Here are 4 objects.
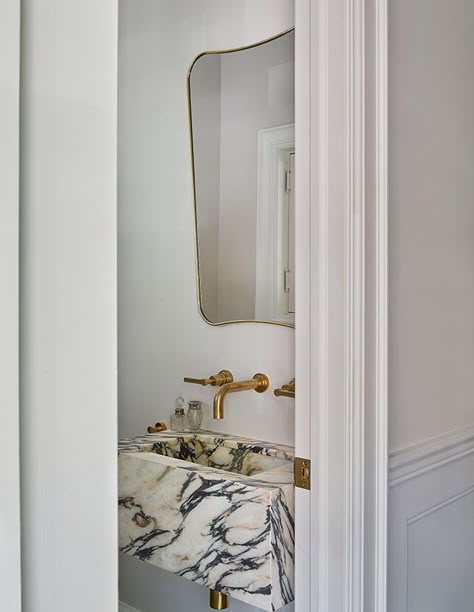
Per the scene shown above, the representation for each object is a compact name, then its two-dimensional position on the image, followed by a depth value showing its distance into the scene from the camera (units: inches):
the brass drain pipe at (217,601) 59.9
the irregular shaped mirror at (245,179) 67.4
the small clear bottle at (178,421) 74.2
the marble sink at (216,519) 50.6
